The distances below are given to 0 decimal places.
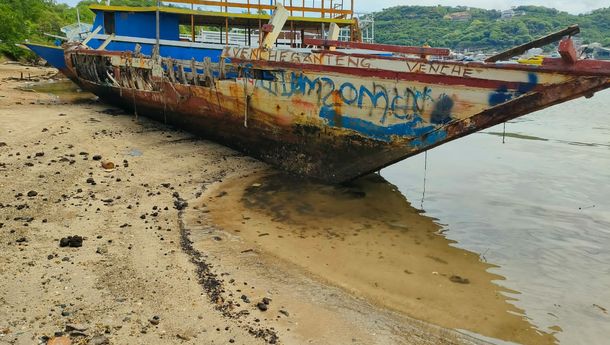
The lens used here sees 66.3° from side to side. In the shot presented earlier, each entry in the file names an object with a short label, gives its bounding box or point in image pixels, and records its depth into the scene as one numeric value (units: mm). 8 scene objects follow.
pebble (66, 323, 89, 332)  3328
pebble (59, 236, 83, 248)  4688
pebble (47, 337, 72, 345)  3164
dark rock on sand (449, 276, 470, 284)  5039
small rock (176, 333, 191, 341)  3414
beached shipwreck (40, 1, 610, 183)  5902
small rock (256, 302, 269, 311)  3977
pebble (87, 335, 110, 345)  3229
